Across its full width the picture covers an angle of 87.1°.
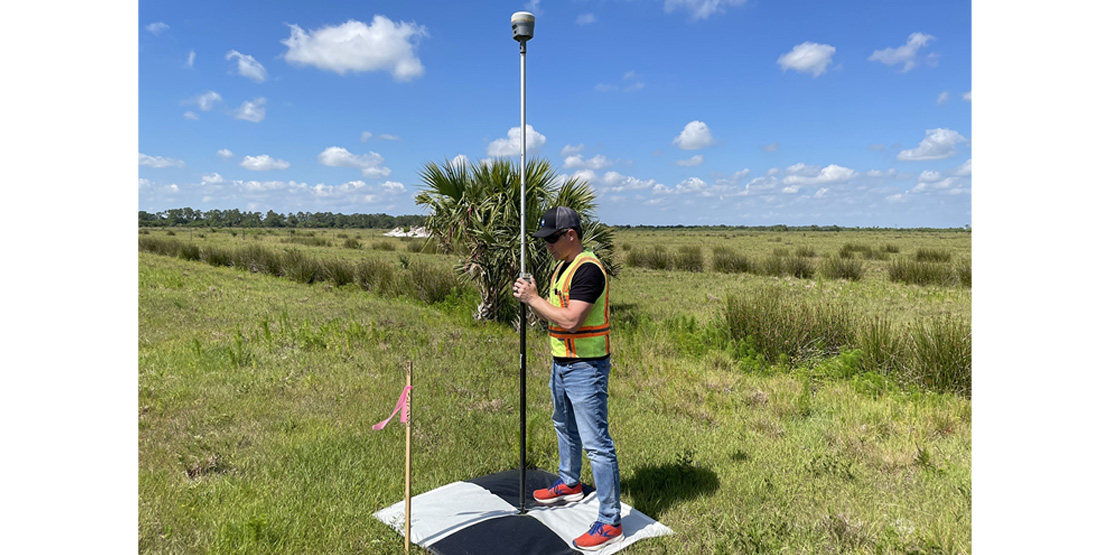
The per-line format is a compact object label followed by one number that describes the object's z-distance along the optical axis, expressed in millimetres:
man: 3529
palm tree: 11172
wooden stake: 3322
